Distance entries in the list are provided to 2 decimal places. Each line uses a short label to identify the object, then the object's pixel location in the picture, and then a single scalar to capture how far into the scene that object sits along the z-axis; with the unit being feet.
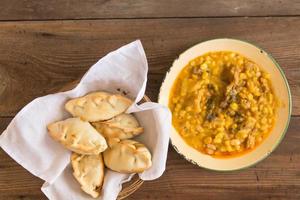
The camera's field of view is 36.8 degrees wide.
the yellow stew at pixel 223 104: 4.53
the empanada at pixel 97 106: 3.93
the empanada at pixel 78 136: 3.84
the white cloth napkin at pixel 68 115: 3.92
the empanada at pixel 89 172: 3.95
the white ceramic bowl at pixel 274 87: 4.52
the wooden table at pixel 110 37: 4.70
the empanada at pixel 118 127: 3.96
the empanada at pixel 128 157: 3.85
